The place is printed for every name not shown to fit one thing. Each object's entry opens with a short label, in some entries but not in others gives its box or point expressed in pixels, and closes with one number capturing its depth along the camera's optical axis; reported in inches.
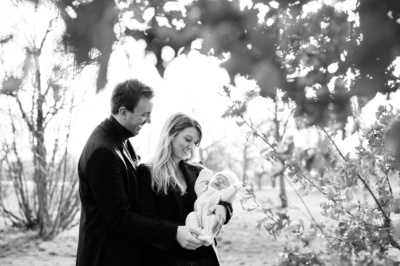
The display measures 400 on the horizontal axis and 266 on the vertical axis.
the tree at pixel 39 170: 285.6
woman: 97.0
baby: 97.0
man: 87.6
